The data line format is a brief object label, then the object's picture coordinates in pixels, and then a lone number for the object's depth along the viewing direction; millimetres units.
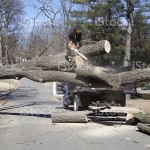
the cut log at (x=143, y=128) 11742
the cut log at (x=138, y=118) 13038
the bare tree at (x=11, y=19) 37594
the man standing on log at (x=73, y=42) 14625
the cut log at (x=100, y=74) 13531
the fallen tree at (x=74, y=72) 13719
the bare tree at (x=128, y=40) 28672
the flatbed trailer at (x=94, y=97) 16453
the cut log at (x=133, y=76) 13859
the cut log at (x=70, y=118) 14094
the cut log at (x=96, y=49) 14500
